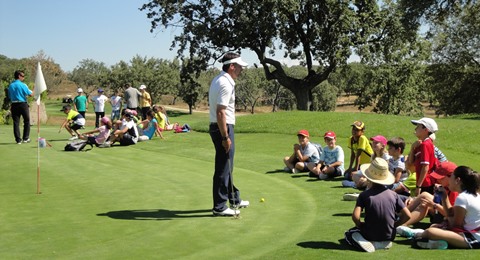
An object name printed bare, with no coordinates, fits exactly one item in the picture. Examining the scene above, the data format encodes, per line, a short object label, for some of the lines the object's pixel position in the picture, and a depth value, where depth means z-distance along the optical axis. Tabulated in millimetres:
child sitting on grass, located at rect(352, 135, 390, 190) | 10453
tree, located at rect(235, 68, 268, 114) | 94188
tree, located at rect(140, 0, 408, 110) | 37781
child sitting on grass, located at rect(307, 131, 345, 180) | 12336
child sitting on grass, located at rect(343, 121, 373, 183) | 11863
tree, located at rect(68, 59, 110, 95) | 80700
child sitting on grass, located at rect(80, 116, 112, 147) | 18381
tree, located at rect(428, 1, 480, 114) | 50812
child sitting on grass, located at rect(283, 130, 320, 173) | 13203
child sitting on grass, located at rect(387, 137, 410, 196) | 9492
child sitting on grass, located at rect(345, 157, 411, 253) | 6406
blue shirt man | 17109
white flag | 10734
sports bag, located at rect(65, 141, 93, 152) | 16781
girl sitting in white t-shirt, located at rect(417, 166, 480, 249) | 6426
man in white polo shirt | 7848
